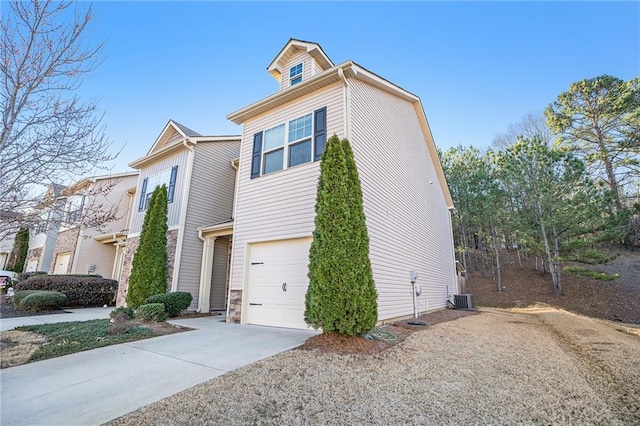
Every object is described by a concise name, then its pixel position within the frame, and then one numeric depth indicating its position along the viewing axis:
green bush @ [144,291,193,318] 7.96
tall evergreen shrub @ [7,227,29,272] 19.20
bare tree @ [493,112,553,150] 19.33
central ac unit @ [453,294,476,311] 13.42
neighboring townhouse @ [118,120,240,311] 9.73
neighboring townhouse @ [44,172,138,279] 14.94
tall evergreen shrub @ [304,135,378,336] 4.61
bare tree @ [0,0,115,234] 3.72
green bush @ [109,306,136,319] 7.09
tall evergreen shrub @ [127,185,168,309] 9.09
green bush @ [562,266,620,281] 13.05
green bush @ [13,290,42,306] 9.43
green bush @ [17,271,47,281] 14.63
